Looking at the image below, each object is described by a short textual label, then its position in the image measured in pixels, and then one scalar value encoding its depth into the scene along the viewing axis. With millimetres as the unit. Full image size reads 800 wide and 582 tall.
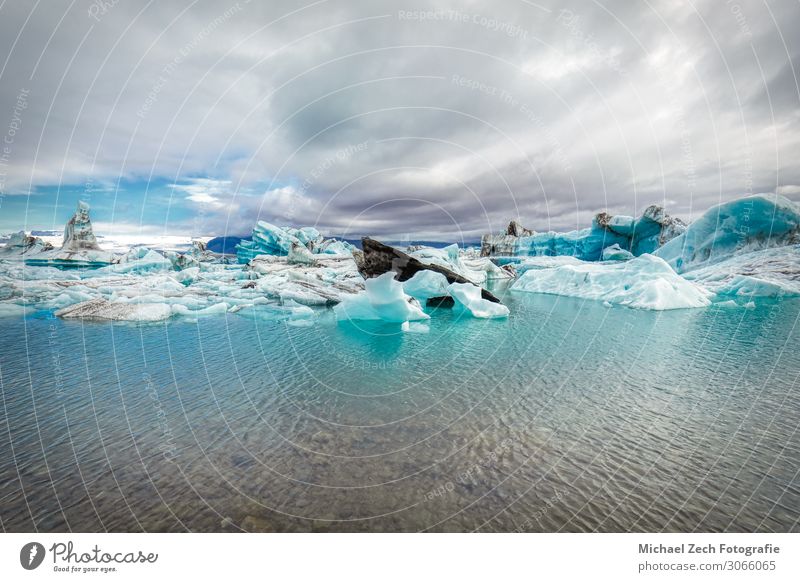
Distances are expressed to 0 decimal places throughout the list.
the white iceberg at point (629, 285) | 24984
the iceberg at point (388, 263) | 27000
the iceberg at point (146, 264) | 41003
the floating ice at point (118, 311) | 18875
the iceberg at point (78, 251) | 54531
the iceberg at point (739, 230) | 35594
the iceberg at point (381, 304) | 18797
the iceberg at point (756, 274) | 29312
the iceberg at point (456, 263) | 30350
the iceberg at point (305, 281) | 26719
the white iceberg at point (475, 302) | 22547
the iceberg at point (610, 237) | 53688
